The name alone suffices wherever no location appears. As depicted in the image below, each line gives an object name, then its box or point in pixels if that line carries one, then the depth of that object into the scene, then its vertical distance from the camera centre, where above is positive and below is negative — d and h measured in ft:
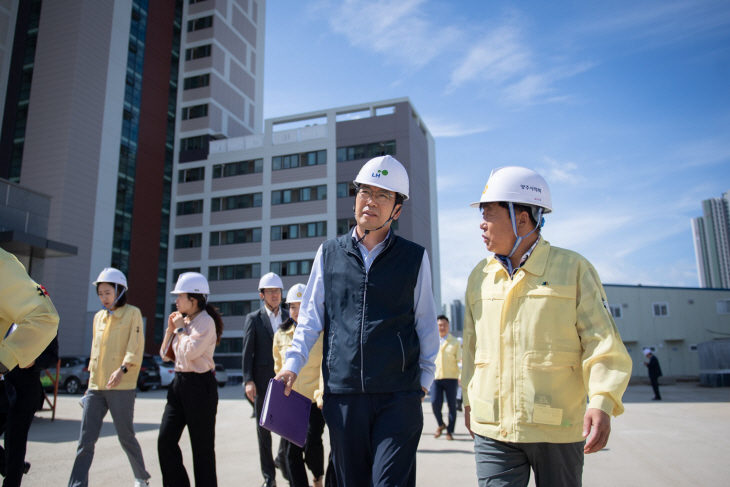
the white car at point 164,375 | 87.92 -6.35
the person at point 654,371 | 60.80 -4.10
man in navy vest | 8.83 +0.00
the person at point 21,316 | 8.79 +0.37
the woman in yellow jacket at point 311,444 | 15.92 -3.32
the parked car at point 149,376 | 81.46 -5.98
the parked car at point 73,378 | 76.13 -5.70
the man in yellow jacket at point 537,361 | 8.36 -0.41
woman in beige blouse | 15.15 -1.63
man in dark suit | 20.39 -0.28
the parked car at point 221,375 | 98.45 -6.97
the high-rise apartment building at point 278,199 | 156.97 +41.73
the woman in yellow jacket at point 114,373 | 16.89 -1.18
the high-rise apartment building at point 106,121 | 128.77 +58.34
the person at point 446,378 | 31.91 -2.64
